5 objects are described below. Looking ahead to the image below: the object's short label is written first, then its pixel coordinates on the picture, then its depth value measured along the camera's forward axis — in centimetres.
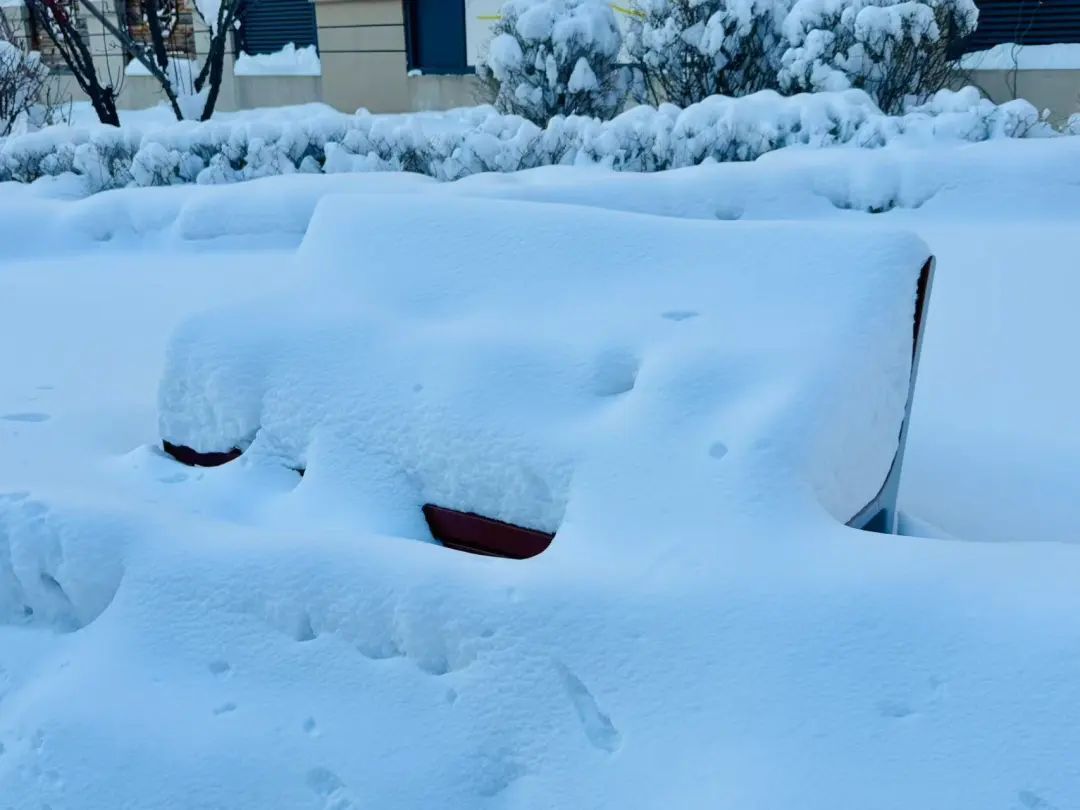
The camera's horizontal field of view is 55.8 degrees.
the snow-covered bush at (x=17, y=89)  1046
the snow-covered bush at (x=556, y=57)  940
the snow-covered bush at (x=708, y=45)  924
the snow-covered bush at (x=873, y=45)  852
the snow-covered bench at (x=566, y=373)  202
